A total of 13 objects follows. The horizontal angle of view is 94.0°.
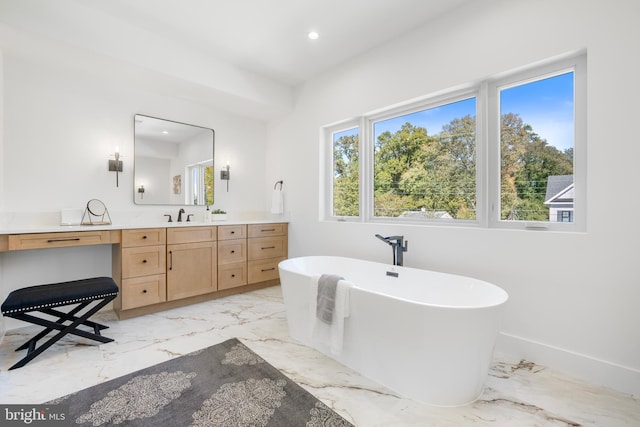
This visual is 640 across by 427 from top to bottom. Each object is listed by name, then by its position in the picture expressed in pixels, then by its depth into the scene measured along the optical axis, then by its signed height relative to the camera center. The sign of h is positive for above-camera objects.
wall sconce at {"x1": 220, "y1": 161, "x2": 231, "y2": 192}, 4.05 +0.53
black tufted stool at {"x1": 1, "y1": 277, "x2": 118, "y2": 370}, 1.99 -0.63
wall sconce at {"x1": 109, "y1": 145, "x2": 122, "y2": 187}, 3.16 +0.51
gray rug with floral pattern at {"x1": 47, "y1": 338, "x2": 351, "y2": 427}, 1.52 -1.05
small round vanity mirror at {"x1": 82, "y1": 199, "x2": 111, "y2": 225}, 3.01 -0.02
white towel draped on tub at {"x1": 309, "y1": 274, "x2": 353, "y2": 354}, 1.95 -0.68
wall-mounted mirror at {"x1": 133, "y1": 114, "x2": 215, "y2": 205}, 3.37 +0.60
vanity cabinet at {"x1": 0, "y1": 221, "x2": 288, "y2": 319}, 2.56 -0.48
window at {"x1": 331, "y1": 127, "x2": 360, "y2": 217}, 3.52 +0.48
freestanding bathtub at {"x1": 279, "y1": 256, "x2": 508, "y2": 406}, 1.56 -0.71
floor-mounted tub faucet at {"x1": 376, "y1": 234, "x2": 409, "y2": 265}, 2.68 -0.31
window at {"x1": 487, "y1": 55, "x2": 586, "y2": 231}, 2.04 +0.49
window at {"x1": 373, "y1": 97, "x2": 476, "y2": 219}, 2.62 +0.48
